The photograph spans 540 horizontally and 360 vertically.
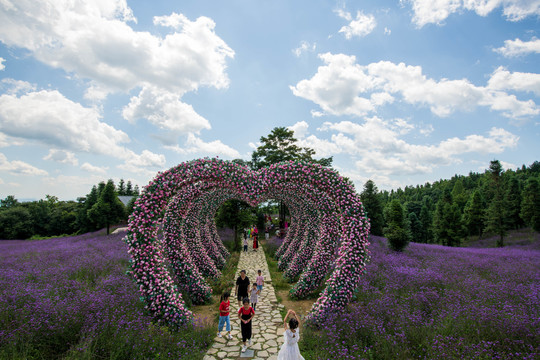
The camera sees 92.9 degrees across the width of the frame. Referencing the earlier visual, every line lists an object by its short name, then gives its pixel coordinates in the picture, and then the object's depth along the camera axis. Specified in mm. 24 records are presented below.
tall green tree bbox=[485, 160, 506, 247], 23333
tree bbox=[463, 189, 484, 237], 31828
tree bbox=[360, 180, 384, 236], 24358
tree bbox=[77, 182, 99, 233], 31734
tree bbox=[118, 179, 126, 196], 62669
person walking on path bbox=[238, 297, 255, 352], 5504
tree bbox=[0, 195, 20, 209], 44281
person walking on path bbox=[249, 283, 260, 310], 7699
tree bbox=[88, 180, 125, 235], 24625
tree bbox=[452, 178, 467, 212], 46888
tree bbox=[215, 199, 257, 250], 19172
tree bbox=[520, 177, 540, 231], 24688
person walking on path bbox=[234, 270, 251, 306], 7484
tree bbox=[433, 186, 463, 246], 30516
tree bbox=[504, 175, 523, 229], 30112
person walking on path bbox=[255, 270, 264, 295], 9156
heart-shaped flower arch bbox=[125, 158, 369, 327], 6000
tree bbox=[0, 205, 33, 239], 29609
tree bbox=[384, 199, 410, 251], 14660
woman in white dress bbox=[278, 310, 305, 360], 4215
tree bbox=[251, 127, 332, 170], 24328
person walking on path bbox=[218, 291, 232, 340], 6043
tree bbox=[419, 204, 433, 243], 37875
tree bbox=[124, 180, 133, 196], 63594
